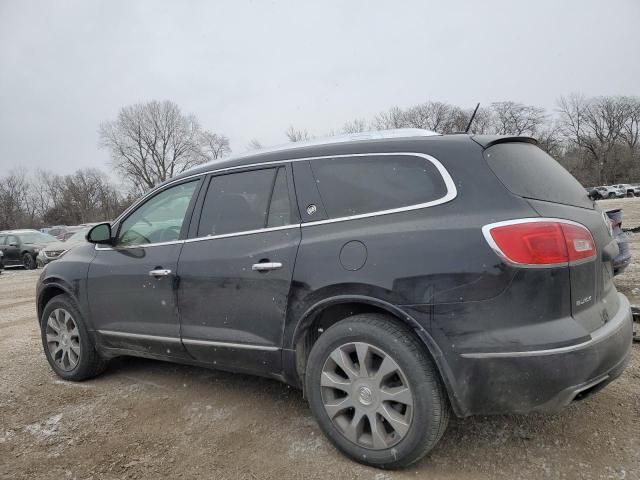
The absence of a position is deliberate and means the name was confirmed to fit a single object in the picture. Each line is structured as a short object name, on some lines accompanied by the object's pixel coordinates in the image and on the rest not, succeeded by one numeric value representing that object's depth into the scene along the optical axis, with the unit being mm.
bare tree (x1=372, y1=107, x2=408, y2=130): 61347
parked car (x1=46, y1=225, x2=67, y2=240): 36516
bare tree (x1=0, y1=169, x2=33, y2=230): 72188
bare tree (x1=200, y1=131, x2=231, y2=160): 71625
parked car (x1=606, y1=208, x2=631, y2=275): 4343
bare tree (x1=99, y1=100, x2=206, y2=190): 67875
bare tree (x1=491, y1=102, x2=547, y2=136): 66438
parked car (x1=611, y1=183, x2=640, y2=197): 55406
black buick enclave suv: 2162
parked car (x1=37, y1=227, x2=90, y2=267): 14669
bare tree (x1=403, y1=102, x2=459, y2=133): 61400
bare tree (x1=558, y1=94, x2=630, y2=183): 72750
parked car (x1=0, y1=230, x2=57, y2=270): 18641
